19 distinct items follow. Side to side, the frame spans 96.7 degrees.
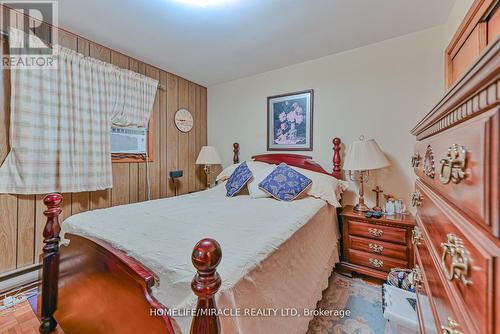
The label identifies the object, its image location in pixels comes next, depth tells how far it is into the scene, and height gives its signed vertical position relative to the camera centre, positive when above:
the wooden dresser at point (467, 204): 0.33 -0.07
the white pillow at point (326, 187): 2.12 -0.20
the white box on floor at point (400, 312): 1.17 -0.79
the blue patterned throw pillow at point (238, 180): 2.43 -0.14
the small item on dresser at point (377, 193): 2.27 -0.26
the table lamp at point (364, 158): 2.09 +0.09
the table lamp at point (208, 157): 3.20 +0.15
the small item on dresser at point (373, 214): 2.00 -0.43
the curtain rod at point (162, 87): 2.99 +1.09
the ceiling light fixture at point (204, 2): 1.70 +1.28
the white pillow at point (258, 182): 2.30 -0.16
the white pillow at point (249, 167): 2.63 -0.01
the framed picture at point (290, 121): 2.78 +0.60
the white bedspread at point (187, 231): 0.84 -0.36
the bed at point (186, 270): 0.75 -0.44
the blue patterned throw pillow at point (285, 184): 2.14 -0.16
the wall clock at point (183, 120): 3.27 +0.71
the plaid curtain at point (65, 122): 1.83 +0.41
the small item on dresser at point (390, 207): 2.11 -0.38
